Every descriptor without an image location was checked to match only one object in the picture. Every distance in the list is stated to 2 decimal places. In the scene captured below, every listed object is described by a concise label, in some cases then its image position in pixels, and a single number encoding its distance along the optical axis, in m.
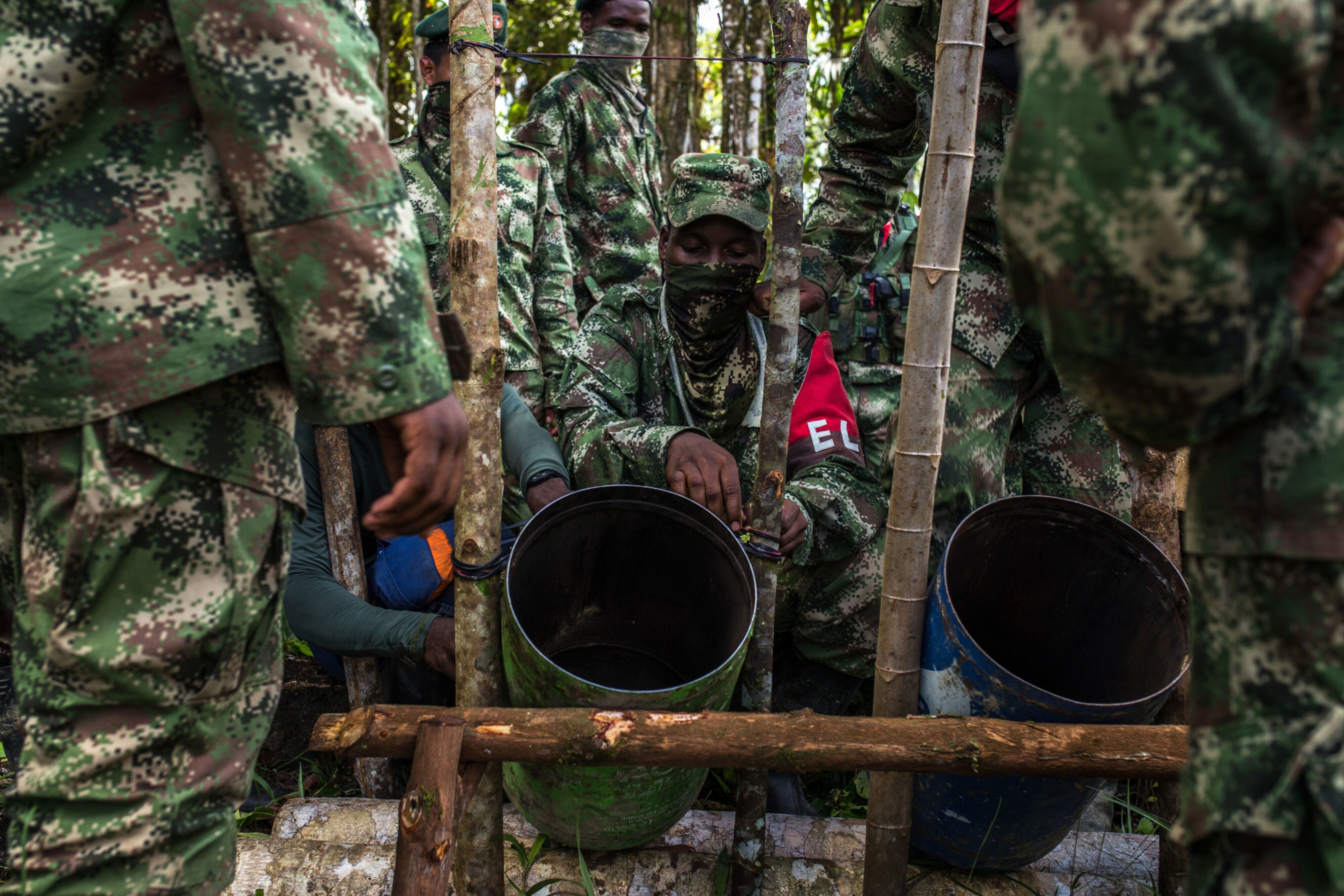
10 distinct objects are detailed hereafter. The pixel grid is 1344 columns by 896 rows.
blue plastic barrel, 1.97
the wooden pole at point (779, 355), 2.12
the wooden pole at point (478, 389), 1.97
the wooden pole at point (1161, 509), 2.46
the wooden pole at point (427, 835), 1.62
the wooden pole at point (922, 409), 1.90
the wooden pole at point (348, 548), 2.72
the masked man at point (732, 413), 2.83
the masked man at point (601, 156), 4.62
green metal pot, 1.94
